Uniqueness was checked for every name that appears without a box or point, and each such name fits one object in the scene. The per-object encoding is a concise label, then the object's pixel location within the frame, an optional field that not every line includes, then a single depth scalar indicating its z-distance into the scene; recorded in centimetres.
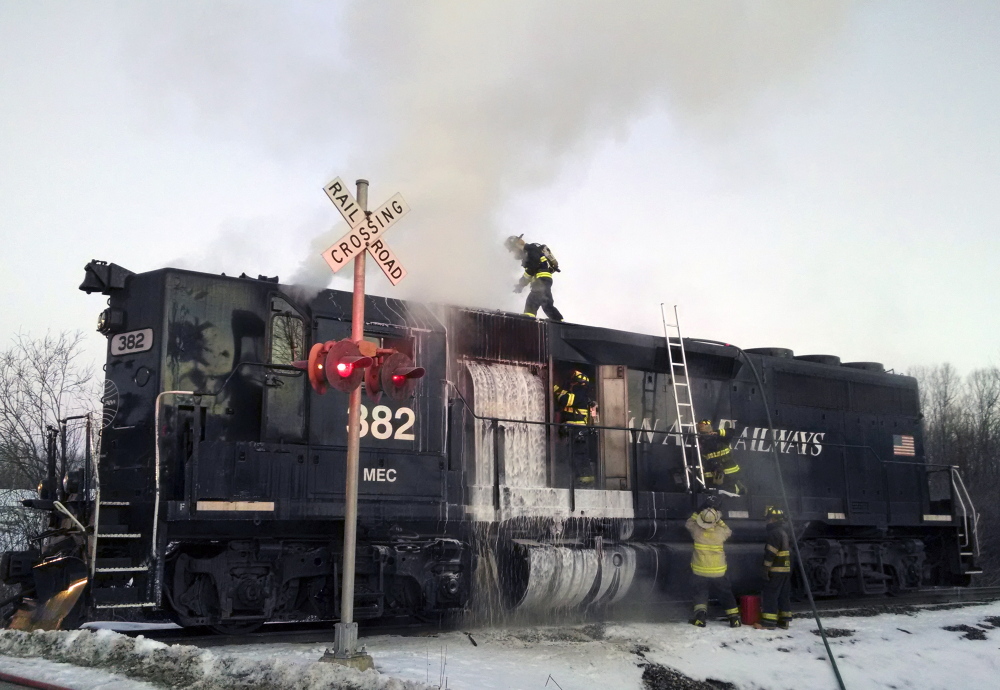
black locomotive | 762
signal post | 638
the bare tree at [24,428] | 1611
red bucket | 1063
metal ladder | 1109
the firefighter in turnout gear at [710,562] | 1039
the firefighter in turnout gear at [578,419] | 1032
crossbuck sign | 666
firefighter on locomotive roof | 1116
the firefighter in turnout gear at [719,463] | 1126
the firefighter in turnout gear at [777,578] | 1059
